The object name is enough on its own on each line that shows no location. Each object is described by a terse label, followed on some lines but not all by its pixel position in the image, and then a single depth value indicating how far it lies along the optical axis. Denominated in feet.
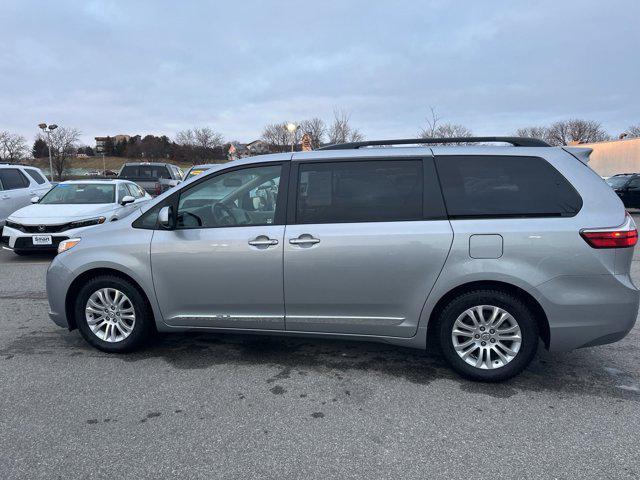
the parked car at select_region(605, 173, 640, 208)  59.93
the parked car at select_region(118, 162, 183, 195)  56.13
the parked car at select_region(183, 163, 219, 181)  42.98
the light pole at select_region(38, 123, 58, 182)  110.52
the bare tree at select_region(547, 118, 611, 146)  234.79
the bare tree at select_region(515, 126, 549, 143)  220.72
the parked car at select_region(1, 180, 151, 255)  26.96
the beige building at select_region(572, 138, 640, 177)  117.39
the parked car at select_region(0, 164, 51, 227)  34.89
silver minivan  11.00
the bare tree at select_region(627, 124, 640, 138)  226.58
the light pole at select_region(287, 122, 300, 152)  70.09
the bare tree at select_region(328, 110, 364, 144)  95.14
